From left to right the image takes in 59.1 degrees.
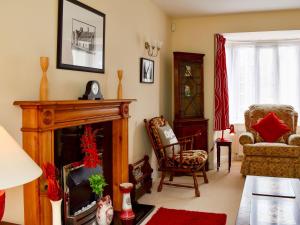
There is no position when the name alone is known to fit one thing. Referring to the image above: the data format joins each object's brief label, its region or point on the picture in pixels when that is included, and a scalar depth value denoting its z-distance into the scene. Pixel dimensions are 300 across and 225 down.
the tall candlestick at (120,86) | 2.65
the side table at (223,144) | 4.15
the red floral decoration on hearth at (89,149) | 2.20
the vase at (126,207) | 2.37
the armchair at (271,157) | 3.62
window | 4.81
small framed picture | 3.36
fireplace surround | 1.65
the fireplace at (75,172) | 2.01
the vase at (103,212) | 2.14
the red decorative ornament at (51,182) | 1.60
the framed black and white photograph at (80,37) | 2.01
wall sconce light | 3.52
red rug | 2.53
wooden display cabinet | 4.09
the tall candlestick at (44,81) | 1.74
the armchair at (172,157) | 3.23
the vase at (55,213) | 1.62
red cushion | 3.92
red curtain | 4.35
